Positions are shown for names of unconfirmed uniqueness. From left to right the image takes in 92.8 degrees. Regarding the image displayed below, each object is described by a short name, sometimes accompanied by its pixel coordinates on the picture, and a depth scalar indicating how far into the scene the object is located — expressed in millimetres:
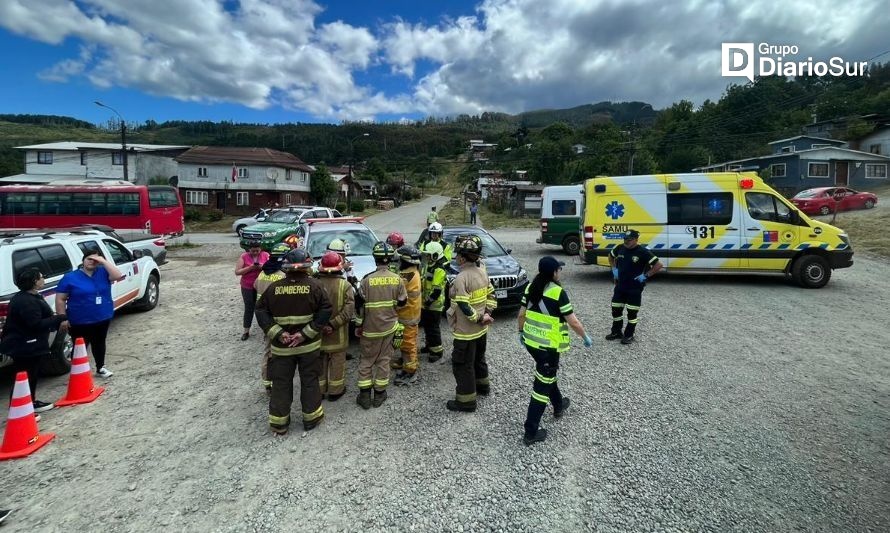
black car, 7352
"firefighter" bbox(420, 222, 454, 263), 6898
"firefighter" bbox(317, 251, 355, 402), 4398
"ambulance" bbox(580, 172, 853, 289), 9703
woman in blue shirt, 4918
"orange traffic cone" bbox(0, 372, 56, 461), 3775
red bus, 19703
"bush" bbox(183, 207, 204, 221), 37250
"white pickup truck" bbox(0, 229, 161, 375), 5250
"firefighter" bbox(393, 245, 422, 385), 5121
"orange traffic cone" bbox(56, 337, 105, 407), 4809
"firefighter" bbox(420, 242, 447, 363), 5633
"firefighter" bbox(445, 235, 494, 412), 4277
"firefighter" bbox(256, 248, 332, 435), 3893
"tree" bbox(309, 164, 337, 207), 49562
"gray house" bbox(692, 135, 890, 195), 34594
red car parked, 22984
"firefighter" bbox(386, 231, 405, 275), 5465
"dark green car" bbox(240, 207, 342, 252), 18170
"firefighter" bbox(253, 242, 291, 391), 5211
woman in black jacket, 4102
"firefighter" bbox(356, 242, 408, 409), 4582
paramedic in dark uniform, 6152
